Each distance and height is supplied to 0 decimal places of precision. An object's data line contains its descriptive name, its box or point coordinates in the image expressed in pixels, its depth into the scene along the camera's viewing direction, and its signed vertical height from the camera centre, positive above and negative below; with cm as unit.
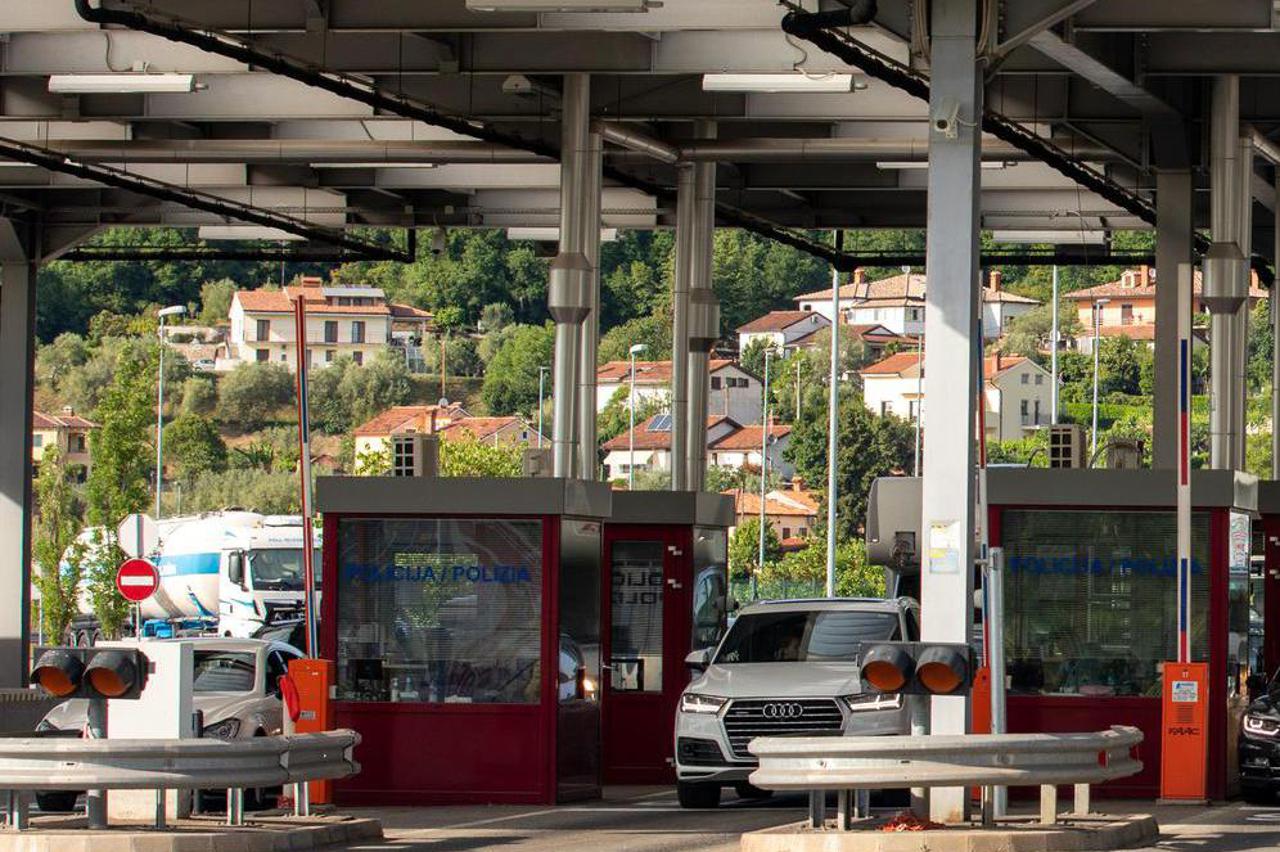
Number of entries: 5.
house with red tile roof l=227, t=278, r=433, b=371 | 19350 +993
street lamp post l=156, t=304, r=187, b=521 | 8595 +159
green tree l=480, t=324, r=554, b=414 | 17088 +619
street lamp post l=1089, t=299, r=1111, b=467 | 11390 +559
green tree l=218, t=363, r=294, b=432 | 17675 +439
